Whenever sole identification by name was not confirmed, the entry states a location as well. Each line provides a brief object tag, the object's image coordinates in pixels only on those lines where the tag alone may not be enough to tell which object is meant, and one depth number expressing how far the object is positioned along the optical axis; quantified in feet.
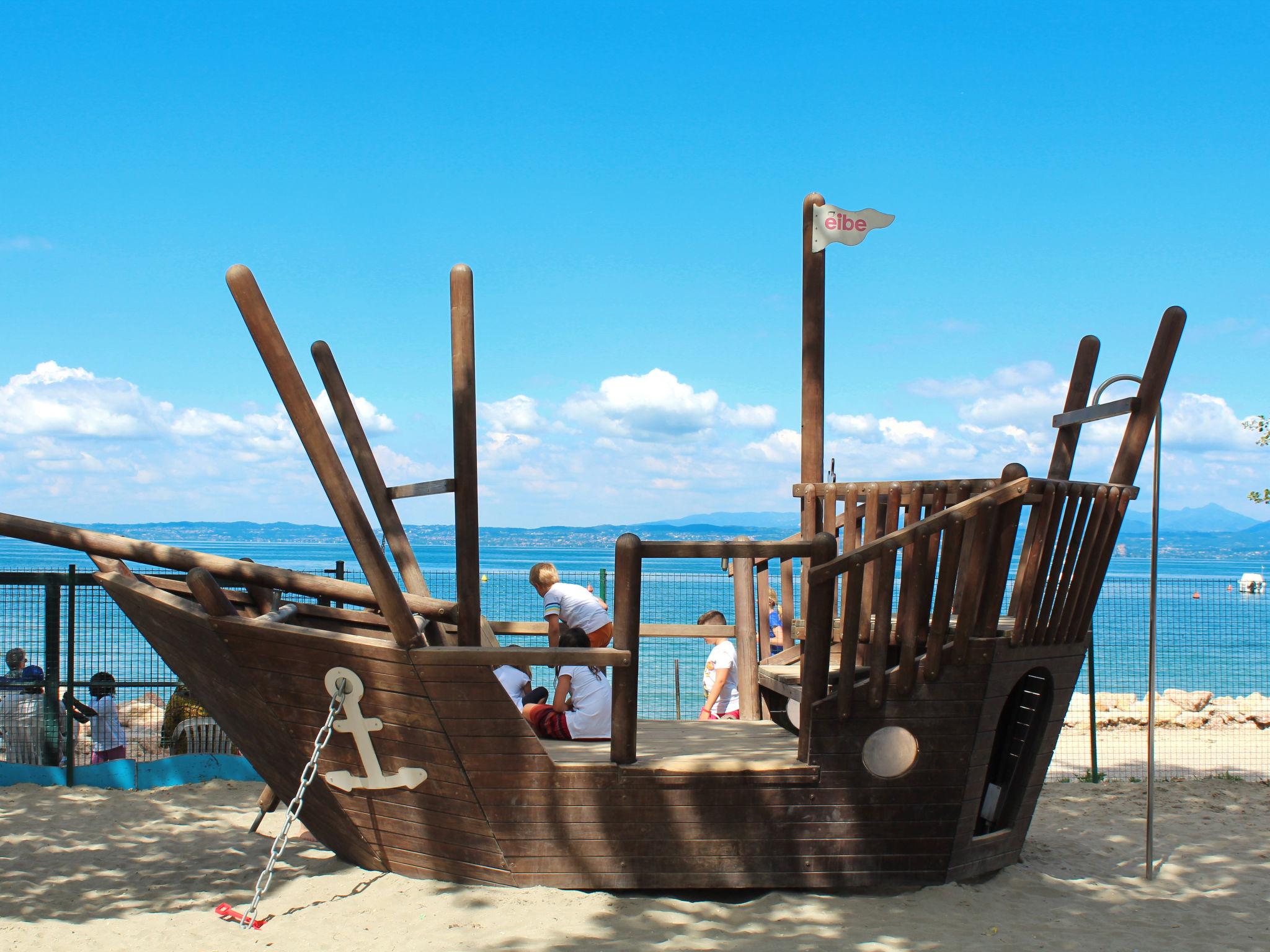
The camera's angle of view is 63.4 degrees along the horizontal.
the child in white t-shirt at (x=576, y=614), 17.65
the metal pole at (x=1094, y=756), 29.37
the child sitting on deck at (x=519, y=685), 19.40
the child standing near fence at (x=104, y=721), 27.53
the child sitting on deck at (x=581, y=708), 17.78
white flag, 19.33
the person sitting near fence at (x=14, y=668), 27.20
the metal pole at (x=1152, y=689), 17.61
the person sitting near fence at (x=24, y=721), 26.94
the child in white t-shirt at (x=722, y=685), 23.27
